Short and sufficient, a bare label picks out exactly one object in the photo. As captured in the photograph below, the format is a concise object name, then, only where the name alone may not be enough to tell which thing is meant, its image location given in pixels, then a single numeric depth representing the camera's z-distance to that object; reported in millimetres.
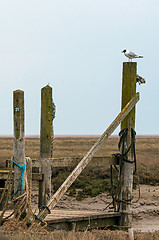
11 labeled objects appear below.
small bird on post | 17064
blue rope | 13461
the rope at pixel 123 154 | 16516
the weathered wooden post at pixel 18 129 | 13359
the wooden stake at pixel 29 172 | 13734
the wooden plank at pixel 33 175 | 16078
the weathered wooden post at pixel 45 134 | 16766
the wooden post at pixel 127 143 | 16516
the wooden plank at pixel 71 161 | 15523
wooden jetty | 14658
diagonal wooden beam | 14195
